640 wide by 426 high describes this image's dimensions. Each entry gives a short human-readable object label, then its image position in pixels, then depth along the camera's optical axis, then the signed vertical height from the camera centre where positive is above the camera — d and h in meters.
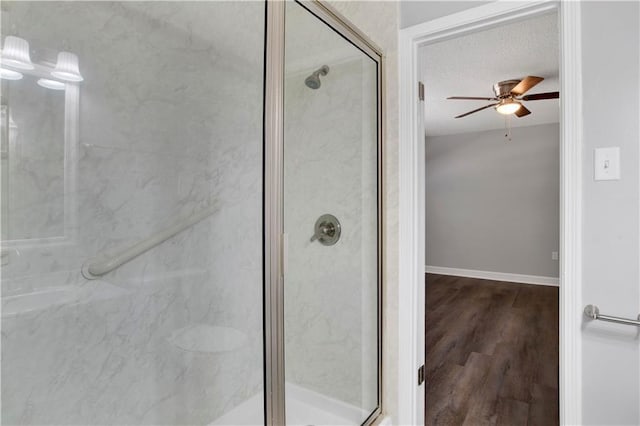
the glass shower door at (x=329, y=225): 1.41 -0.05
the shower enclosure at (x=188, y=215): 1.30 +0.00
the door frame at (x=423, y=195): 1.34 +0.08
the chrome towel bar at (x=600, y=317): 1.22 -0.36
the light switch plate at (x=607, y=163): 1.26 +0.18
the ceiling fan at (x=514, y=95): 3.06 +1.10
